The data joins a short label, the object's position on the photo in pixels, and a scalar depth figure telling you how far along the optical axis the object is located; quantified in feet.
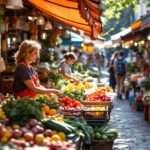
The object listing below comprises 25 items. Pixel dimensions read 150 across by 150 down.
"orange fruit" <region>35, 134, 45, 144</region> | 15.80
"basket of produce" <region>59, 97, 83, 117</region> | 24.82
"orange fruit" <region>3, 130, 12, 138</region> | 15.29
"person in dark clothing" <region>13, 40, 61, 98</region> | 24.77
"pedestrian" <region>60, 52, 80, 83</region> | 42.57
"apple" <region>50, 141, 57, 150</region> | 15.33
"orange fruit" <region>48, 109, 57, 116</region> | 21.45
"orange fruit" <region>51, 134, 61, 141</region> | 16.58
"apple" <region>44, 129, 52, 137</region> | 17.16
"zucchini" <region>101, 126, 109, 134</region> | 25.58
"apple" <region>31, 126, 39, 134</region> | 16.72
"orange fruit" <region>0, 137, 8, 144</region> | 14.83
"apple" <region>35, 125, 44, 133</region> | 17.04
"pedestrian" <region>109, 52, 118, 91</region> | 68.44
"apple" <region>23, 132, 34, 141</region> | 15.76
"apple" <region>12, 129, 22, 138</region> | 15.72
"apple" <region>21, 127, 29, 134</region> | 16.25
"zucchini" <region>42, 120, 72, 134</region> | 18.40
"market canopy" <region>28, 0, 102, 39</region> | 27.12
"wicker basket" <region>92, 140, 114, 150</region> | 24.81
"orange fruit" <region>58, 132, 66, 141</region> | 17.50
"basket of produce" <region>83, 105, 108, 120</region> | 26.63
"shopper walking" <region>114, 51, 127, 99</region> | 64.46
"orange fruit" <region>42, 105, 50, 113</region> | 21.49
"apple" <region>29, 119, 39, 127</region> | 17.35
